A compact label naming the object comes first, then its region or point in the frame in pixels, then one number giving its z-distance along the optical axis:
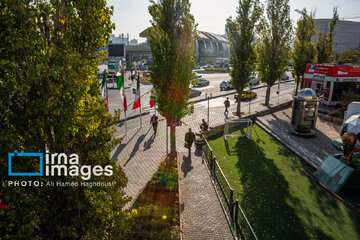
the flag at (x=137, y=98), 18.18
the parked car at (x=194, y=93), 33.47
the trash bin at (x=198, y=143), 14.63
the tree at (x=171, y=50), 11.90
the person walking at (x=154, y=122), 17.90
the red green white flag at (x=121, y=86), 16.72
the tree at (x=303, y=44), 30.09
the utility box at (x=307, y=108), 18.46
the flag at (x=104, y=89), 16.17
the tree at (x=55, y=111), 3.37
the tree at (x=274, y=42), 23.86
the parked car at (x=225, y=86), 38.28
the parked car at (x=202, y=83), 42.53
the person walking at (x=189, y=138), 13.52
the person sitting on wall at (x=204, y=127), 17.05
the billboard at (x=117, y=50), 50.62
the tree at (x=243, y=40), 20.62
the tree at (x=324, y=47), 30.39
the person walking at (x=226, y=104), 22.34
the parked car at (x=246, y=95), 30.71
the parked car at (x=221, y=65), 77.56
